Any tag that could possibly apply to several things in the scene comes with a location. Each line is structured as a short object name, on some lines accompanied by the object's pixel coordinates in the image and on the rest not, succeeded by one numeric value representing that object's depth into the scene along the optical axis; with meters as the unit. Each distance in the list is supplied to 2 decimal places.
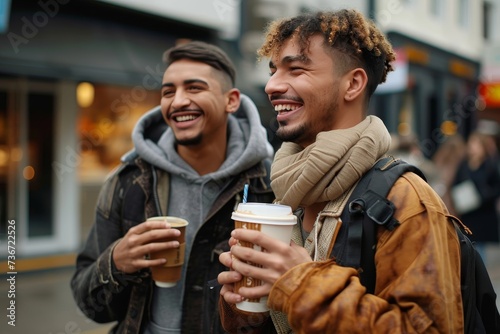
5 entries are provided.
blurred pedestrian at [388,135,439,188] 7.02
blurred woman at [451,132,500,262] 6.67
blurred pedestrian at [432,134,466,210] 6.89
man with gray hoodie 2.26
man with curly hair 1.33
